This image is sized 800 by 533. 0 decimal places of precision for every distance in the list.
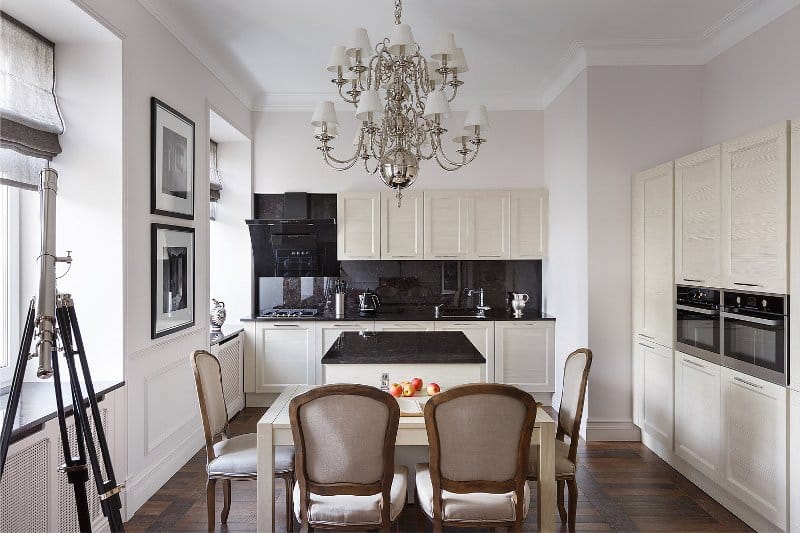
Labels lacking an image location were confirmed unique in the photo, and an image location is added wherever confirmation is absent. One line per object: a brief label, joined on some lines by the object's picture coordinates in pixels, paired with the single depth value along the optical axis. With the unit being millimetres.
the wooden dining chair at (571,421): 2801
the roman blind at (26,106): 2619
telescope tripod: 1947
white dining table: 2492
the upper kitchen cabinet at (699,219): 3275
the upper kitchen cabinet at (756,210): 2711
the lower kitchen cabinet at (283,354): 5375
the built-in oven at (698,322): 3307
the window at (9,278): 2768
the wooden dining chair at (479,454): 2188
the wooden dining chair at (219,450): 2752
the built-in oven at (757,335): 2717
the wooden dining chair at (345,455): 2176
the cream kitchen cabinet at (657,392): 3859
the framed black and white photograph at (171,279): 3428
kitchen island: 3197
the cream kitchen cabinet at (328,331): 5363
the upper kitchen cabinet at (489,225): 5633
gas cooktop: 5559
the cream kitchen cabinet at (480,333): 5372
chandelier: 2668
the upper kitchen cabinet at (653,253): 3855
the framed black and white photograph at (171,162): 3414
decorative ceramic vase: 4930
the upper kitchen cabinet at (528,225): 5621
